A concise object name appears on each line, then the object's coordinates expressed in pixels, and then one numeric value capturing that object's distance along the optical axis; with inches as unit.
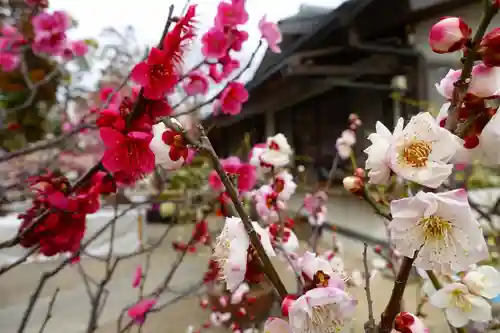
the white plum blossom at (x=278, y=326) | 10.5
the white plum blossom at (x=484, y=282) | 13.7
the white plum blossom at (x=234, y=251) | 10.2
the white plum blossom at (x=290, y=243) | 19.4
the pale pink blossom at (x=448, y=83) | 10.8
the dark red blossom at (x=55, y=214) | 18.8
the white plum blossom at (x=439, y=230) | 8.8
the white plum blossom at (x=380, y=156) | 10.2
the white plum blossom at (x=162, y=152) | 11.8
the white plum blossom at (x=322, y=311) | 9.4
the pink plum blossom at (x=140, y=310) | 31.4
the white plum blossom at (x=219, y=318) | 58.1
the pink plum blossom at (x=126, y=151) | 12.0
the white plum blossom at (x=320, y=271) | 10.5
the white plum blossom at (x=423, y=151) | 9.2
